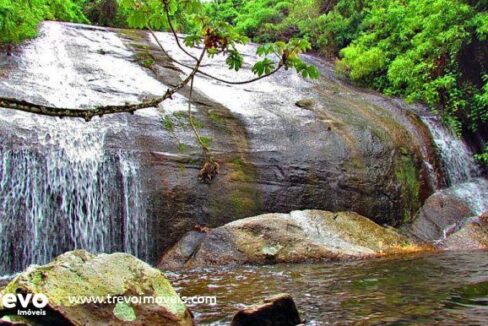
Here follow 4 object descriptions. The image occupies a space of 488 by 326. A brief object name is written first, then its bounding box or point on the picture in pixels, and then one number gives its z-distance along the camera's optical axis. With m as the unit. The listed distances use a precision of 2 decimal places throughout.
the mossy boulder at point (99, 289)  3.33
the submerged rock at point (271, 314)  3.48
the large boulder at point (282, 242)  7.58
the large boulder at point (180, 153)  8.04
